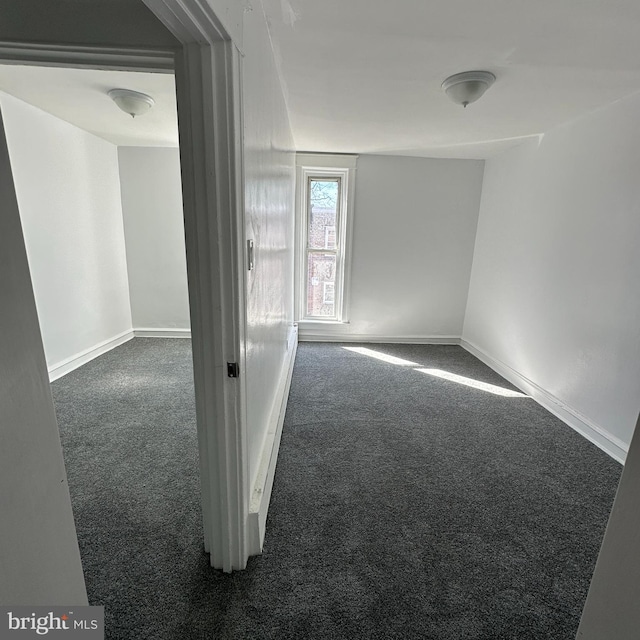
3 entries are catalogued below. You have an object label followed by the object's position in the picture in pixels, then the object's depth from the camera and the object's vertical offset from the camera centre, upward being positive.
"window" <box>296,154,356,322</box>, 3.95 -0.05
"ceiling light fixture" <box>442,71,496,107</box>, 1.87 +0.83
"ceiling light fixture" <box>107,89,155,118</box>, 2.30 +0.84
